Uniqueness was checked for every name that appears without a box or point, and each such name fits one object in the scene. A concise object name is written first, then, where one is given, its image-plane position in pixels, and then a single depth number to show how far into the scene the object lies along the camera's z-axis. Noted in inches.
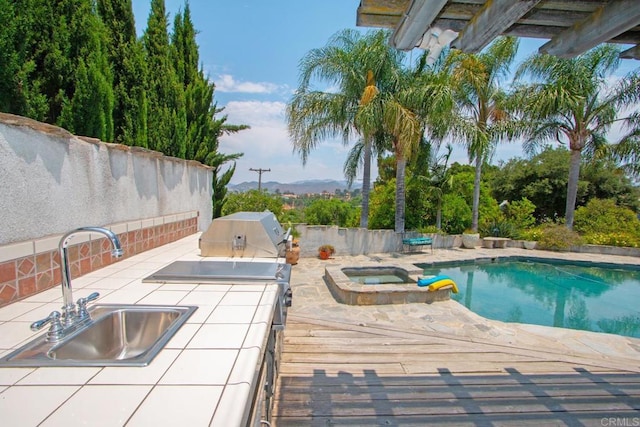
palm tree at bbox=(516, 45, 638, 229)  412.2
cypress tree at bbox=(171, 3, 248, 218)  257.1
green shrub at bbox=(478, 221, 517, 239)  486.9
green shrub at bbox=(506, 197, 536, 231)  513.1
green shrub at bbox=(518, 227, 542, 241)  469.5
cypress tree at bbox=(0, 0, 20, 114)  99.7
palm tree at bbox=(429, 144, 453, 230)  462.3
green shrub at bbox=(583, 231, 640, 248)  432.5
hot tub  217.2
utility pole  852.0
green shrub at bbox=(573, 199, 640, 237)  462.9
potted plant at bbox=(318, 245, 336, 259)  377.1
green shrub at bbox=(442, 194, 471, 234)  506.0
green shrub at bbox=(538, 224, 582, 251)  439.8
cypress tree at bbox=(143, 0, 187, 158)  180.4
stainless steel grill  78.0
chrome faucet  56.2
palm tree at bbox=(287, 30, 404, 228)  390.6
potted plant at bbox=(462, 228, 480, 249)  464.2
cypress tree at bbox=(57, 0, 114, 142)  121.1
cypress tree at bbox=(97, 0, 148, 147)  158.7
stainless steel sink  47.9
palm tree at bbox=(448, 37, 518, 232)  415.5
